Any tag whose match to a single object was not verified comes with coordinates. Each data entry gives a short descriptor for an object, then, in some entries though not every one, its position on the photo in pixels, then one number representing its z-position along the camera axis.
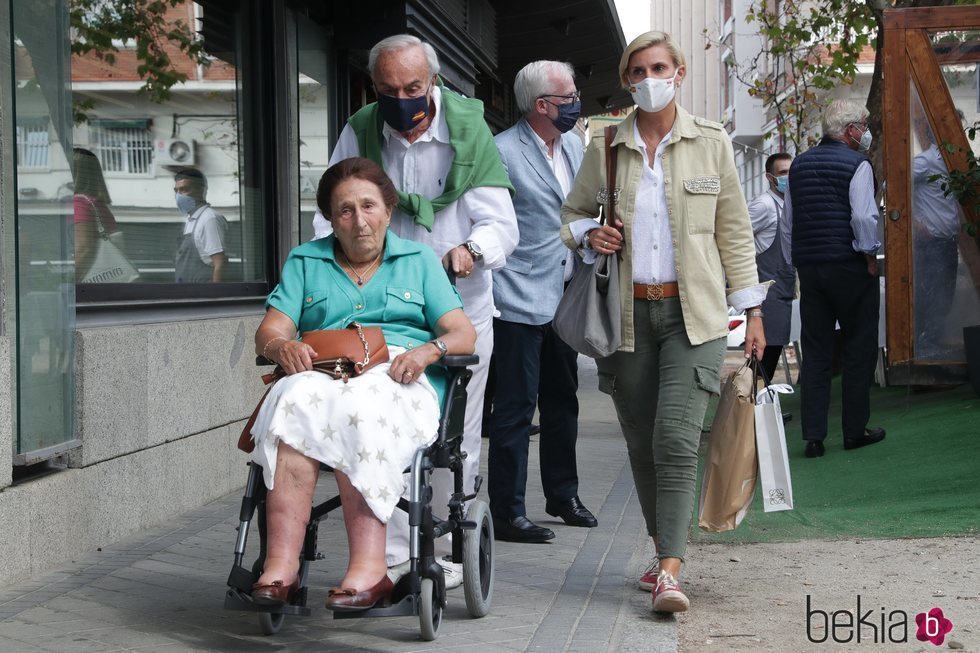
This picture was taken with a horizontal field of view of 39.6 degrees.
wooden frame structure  10.12
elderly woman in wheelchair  3.98
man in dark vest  8.97
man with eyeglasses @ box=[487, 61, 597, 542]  6.28
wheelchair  3.97
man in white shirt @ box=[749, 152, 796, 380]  10.77
